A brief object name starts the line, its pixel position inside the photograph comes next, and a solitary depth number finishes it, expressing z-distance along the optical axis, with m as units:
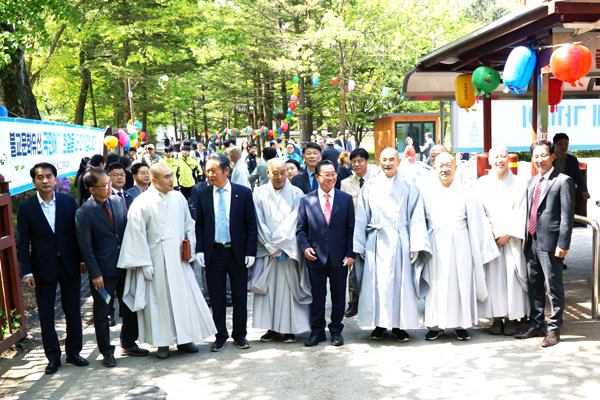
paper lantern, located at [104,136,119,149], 15.40
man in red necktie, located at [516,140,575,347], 5.83
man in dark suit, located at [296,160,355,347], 6.22
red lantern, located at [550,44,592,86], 6.17
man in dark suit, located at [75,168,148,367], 5.64
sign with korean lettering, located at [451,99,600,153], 13.41
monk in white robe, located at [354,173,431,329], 6.20
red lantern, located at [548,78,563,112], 8.24
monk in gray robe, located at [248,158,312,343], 6.32
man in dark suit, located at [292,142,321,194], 8.61
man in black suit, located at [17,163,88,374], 5.50
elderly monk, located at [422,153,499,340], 6.18
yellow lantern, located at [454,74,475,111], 9.06
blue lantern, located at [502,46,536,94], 6.67
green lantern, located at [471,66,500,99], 7.95
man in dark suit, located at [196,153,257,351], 6.16
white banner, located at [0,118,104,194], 7.99
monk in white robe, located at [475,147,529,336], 6.23
